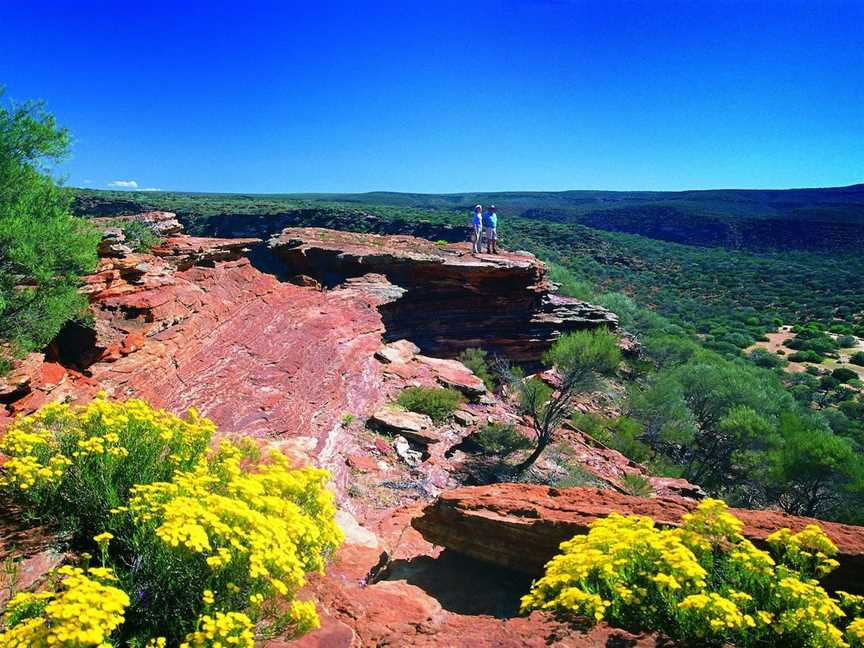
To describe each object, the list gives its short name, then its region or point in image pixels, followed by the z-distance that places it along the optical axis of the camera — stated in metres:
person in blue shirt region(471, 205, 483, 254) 21.81
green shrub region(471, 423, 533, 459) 13.37
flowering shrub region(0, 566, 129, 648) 2.22
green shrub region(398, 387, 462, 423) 13.88
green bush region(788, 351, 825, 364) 36.78
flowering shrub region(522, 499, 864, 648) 3.53
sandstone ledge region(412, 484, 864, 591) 5.43
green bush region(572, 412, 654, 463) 16.95
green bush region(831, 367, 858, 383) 32.65
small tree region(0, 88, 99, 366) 7.79
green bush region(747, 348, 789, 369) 34.78
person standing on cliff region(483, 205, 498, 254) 22.36
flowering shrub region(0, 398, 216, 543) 3.79
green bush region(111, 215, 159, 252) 16.27
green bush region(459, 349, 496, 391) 20.19
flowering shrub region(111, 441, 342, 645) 3.02
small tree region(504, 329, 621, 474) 16.27
